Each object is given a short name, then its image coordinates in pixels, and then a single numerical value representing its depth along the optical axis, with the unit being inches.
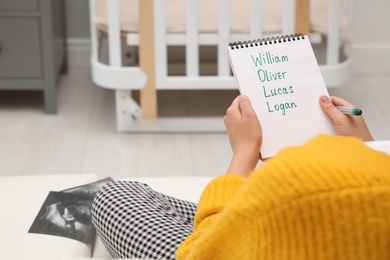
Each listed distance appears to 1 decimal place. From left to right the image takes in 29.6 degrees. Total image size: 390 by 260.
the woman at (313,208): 23.6
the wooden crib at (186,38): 97.9
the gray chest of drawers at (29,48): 104.7
